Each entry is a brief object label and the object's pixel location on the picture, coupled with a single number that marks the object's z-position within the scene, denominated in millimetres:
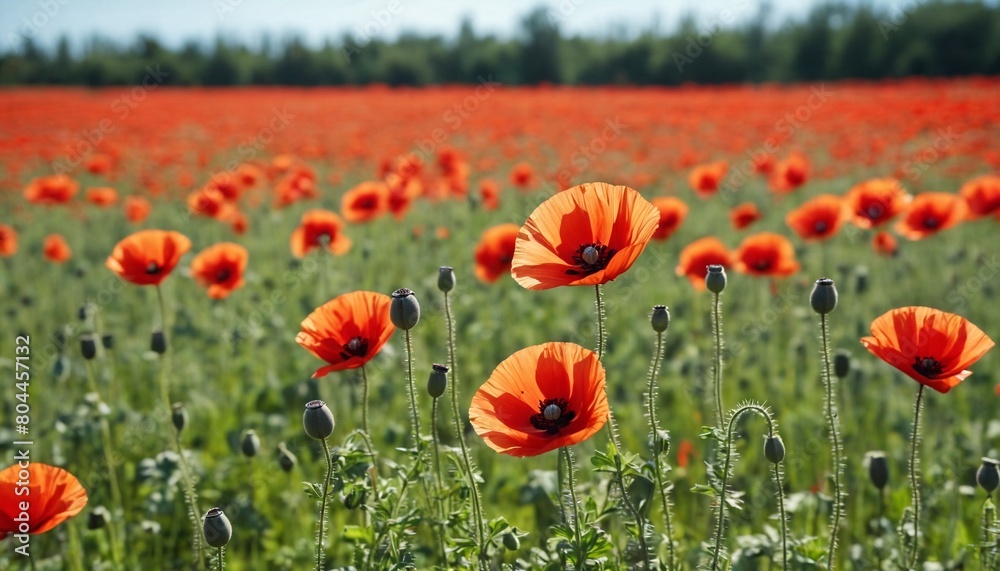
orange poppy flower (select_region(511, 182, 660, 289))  1541
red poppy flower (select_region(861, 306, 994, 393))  1558
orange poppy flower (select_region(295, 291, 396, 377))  1738
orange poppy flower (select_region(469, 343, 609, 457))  1403
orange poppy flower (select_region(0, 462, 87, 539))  1542
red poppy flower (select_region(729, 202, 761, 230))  4379
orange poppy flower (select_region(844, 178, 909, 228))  3398
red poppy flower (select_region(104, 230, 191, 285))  2381
